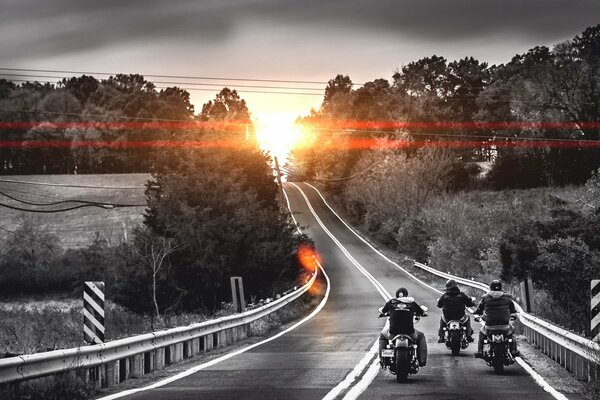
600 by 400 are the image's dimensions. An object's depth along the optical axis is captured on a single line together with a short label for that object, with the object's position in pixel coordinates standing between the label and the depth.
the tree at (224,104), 154.05
